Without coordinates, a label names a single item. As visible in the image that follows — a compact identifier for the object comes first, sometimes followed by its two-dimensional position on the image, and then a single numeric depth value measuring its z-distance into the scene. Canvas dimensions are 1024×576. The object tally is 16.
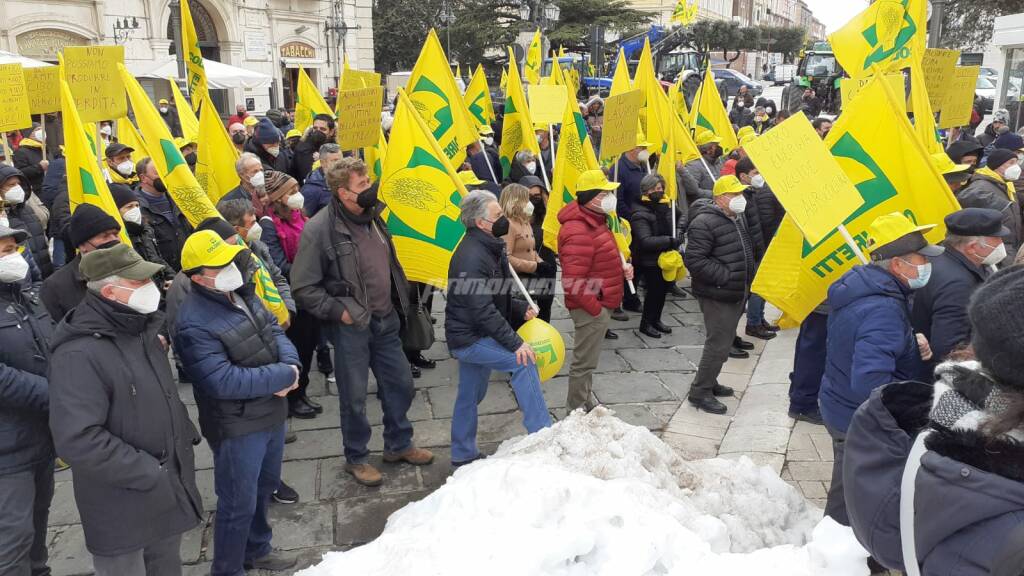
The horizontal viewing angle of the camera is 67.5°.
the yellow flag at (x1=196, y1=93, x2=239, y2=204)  6.13
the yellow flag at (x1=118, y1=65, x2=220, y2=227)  4.75
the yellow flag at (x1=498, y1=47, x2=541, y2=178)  8.43
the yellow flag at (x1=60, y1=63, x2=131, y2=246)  4.63
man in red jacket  5.27
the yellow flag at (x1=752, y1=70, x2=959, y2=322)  4.33
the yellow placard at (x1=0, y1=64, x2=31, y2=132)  6.33
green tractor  23.22
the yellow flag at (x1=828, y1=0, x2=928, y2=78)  7.01
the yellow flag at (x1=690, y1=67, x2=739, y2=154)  10.24
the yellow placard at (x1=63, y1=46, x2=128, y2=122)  6.29
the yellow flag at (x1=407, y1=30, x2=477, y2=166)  7.23
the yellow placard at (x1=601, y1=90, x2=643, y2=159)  7.09
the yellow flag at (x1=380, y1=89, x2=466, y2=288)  5.25
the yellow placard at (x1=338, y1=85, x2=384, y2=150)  6.83
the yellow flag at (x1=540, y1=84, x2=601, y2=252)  6.54
